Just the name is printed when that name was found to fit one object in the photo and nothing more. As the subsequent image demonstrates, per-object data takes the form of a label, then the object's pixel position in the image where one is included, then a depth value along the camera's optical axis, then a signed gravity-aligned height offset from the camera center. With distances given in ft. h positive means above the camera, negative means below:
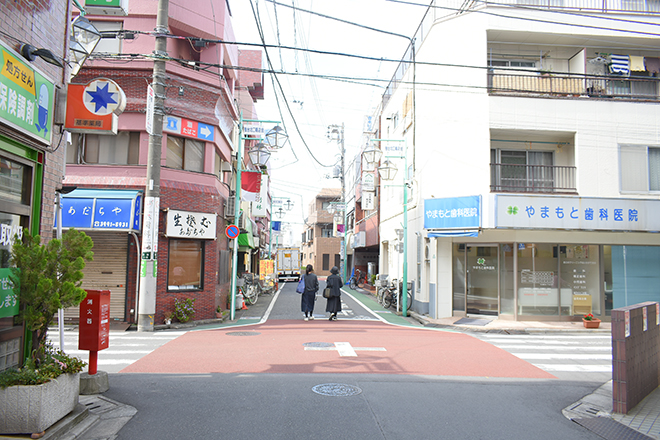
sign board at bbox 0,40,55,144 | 17.58 +6.50
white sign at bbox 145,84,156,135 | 41.23 +13.07
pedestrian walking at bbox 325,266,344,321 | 51.49 -3.99
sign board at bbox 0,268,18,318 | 17.51 -1.69
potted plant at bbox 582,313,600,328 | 49.19 -6.31
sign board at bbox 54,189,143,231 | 44.21 +4.00
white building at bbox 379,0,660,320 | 52.11 +11.56
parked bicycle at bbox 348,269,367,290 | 115.79 -5.48
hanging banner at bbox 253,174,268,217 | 84.97 +9.71
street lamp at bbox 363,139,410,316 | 60.13 +7.77
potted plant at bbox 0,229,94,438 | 15.23 -2.64
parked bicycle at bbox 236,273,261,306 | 66.85 -4.83
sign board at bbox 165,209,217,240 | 46.80 +3.28
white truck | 138.92 -1.10
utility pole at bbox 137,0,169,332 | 42.86 +5.26
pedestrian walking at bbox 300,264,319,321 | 51.57 -3.94
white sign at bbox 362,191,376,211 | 101.40 +12.69
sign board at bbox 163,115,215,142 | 48.30 +13.82
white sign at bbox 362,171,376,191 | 87.81 +14.85
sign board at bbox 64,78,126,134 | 22.33 +7.18
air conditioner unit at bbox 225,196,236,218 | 57.82 +6.07
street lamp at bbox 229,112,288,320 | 52.80 +10.88
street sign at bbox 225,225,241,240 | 52.24 +2.87
